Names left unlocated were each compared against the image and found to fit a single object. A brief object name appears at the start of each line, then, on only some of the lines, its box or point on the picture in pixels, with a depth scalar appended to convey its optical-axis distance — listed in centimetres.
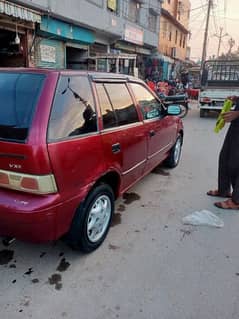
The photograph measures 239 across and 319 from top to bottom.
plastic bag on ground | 327
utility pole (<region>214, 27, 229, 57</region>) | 4459
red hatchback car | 196
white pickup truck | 1132
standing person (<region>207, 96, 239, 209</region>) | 355
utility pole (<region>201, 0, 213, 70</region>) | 2220
